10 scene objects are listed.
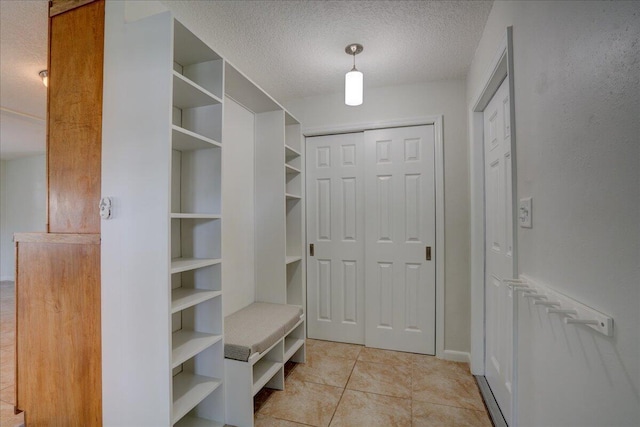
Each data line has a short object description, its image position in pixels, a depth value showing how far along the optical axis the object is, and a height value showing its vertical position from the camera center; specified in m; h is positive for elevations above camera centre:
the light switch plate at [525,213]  1.21 +0.01
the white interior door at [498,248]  1.74 -0.21
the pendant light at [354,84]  2.07 +0.96
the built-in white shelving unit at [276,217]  2.22 +0.01
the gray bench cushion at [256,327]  1.67 -0.73
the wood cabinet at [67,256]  1.49 -0.20
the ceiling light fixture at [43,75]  2.42 +1.22
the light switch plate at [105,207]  1.40 +0.06
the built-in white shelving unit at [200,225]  1.60 -0.04
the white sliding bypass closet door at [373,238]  2.65 -0.20
